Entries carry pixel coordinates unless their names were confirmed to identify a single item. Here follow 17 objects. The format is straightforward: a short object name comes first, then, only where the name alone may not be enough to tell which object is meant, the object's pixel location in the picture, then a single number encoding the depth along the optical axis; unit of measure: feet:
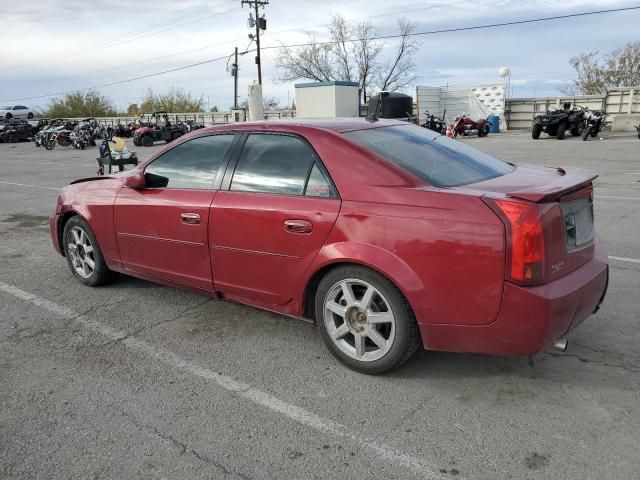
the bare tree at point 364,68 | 186.39
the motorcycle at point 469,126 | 90.43
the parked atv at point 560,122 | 76.79
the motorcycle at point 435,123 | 92.12
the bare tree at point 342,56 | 182.39
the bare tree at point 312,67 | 187.95
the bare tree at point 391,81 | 189.22
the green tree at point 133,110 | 213.46
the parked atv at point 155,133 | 88.84
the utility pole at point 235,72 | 182.55
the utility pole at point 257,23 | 143.13
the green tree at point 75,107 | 217.97
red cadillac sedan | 9.06
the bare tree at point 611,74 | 152.56
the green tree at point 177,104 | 206.28
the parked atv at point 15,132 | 124.57
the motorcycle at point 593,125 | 72.84
